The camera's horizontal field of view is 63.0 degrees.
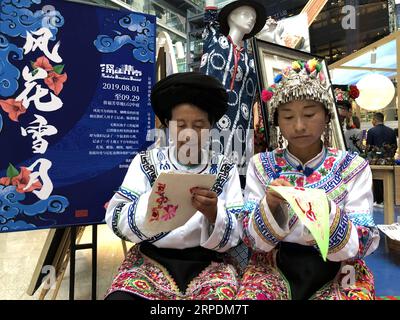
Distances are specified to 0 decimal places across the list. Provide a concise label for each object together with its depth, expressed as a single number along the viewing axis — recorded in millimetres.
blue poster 1469
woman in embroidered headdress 1063
